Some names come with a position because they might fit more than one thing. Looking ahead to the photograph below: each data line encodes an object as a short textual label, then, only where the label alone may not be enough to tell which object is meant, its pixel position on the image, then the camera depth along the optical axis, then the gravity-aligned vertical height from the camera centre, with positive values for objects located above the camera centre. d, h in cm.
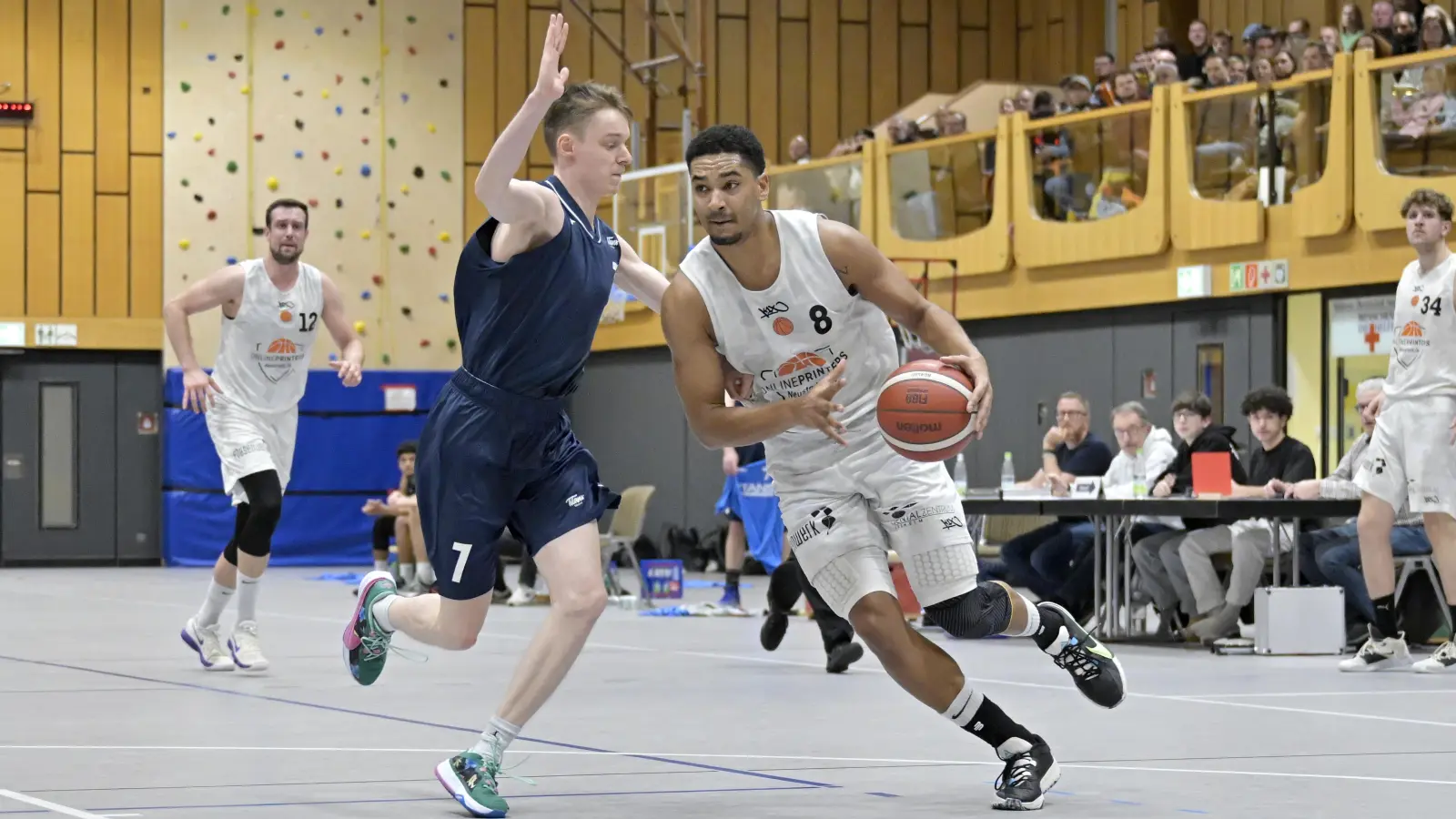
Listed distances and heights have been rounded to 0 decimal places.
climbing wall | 2309 +341
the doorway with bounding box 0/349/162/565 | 2261 -35
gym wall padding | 2277 -55
